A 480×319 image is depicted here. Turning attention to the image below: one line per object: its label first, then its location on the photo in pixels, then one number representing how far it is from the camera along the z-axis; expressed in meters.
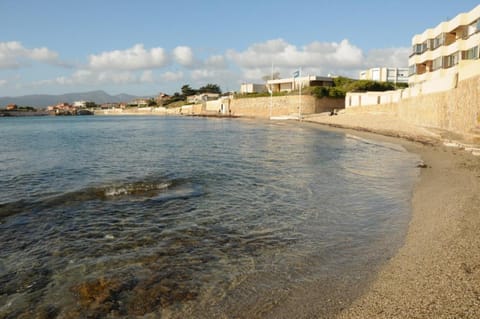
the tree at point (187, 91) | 182.75
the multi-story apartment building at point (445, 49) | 32.78
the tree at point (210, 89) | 182.77
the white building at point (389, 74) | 95.06
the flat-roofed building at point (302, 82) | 91.56
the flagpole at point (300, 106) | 76.38
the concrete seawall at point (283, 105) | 81.25
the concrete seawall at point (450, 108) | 21.88
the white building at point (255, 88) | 120.07
